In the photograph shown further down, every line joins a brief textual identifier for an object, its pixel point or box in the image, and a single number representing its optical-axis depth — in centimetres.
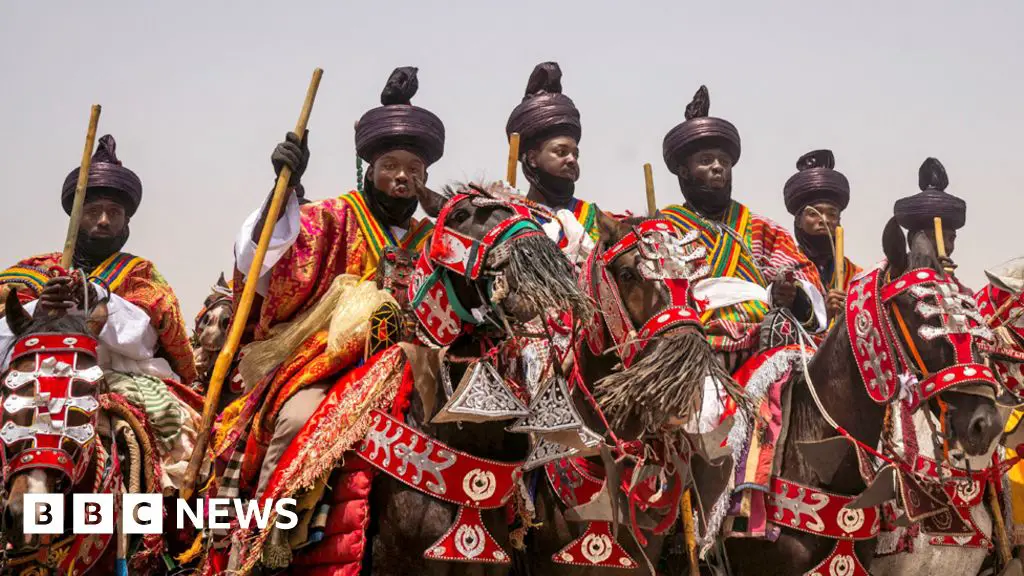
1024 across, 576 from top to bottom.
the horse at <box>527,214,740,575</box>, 627
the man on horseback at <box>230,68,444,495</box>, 689
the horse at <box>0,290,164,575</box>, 717
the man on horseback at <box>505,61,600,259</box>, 950
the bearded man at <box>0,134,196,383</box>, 897
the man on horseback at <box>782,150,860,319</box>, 1209
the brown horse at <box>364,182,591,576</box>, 595
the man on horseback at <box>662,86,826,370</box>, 881
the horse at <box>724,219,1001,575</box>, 710
